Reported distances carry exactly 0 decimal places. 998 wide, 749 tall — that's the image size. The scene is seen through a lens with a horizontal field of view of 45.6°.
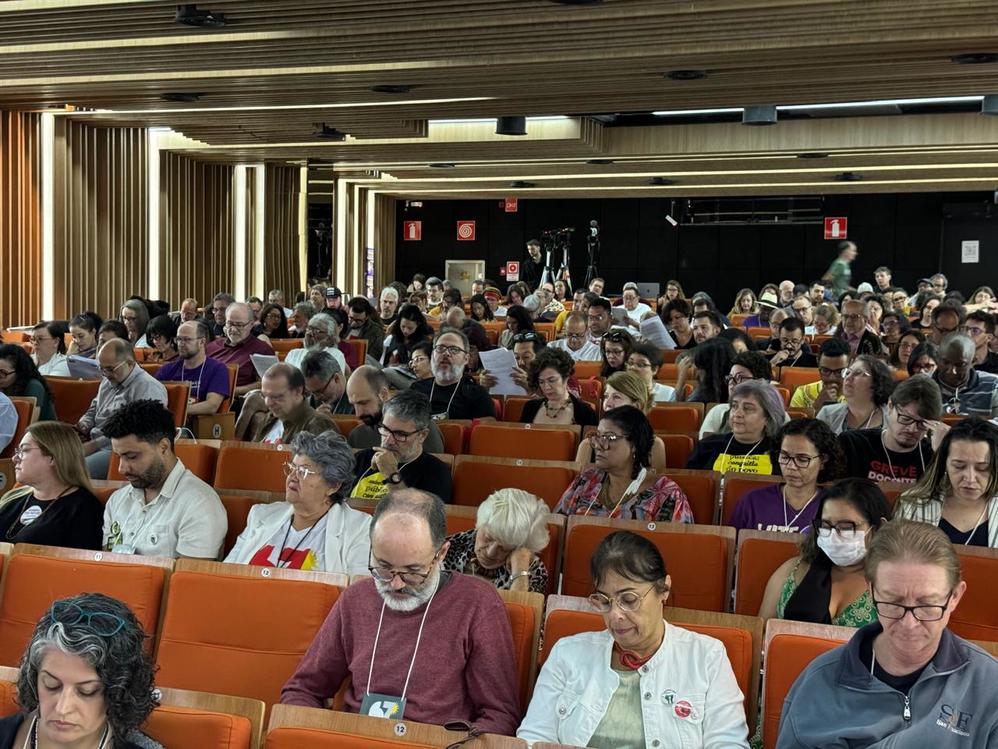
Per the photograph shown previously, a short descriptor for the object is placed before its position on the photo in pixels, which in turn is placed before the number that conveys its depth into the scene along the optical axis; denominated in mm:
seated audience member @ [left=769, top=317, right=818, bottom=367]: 9492
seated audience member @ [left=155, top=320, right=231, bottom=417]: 8141
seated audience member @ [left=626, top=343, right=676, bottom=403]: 7465
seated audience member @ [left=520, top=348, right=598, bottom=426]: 6887
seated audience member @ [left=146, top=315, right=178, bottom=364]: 8982
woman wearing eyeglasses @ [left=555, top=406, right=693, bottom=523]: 4766
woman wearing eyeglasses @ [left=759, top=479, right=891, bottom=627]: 3639
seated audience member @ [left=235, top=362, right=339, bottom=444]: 5984
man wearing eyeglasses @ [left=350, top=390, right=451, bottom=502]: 5043
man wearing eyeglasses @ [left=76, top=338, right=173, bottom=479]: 7211
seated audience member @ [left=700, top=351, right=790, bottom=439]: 6410
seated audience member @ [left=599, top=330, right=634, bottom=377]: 8109
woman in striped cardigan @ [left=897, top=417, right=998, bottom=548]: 4254
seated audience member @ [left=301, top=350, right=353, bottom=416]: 6840
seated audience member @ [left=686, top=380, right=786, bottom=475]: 5566
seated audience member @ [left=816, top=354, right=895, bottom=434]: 6078
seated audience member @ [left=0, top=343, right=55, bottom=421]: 7324
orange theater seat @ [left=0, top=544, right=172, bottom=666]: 3693
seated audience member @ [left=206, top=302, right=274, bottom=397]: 9461
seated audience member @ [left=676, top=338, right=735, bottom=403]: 7492
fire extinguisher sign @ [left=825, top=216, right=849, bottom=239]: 23922
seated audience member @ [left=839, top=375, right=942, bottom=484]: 5184
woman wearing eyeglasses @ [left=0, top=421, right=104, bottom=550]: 4562
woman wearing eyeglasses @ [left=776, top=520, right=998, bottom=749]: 2576
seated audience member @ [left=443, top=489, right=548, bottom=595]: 3895
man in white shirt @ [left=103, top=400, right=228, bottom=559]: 4574
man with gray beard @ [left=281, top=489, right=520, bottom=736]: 3195
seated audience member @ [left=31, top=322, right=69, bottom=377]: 9055
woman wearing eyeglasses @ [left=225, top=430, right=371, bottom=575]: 4227
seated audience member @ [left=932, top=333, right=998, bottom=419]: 7203
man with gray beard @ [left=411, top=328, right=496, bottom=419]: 7340
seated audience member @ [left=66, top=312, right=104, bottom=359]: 9398
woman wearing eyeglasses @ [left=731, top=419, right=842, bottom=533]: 4547
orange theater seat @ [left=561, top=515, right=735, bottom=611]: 4156
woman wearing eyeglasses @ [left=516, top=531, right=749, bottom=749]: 2967
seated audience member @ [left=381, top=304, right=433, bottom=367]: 10133
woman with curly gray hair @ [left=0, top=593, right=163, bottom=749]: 2477
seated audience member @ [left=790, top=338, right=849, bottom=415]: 7234
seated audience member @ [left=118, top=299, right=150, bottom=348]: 11156
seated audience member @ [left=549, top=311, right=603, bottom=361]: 10078
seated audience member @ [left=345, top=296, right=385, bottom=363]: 11875
